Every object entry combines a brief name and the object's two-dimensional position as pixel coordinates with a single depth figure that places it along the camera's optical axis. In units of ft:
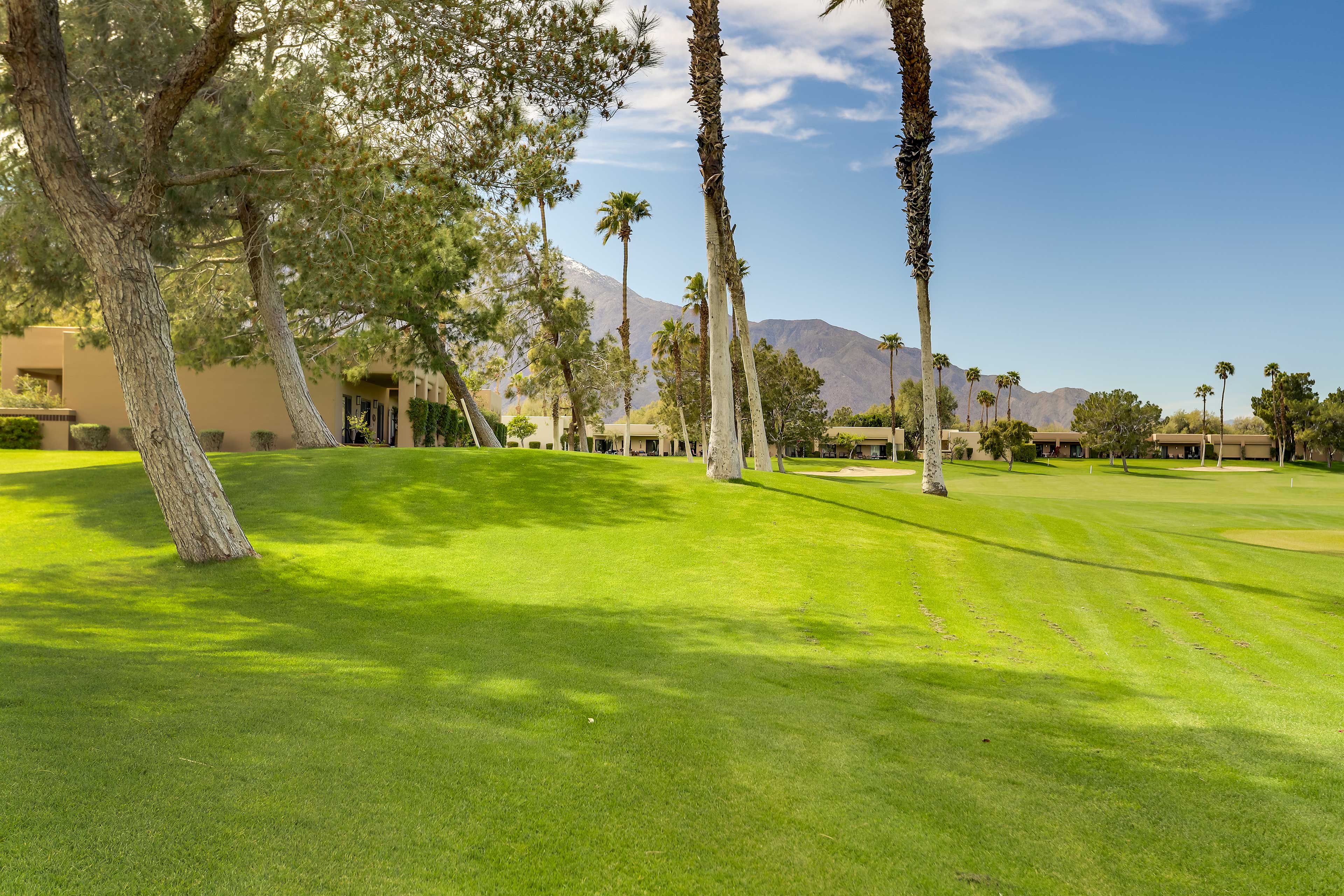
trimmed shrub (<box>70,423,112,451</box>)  101.19
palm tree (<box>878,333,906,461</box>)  299.99
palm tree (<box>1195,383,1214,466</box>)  309.42
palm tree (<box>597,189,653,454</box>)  163.12
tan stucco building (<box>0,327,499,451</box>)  105.81
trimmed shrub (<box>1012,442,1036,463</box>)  255.70
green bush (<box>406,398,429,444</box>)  123.44
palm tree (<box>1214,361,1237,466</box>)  287.69
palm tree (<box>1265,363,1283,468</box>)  271.28
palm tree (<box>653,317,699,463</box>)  181.78
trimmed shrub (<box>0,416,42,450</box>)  99.35
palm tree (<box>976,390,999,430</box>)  324.19
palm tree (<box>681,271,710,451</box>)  140.46
